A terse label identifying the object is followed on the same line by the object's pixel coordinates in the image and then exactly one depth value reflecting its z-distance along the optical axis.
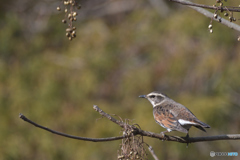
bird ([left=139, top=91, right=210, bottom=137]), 8.94
